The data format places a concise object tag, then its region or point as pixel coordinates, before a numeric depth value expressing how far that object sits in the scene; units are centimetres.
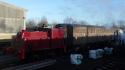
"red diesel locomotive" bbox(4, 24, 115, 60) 770
